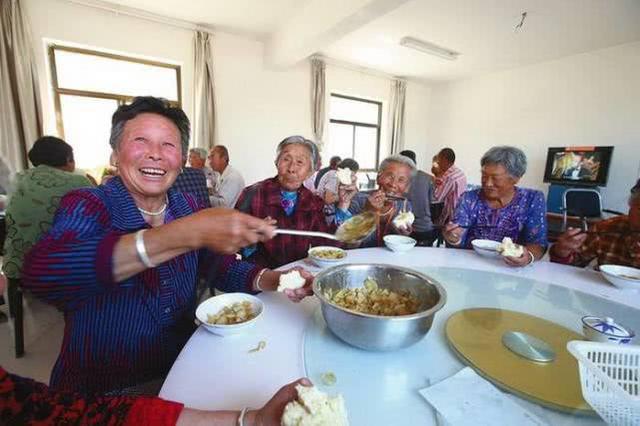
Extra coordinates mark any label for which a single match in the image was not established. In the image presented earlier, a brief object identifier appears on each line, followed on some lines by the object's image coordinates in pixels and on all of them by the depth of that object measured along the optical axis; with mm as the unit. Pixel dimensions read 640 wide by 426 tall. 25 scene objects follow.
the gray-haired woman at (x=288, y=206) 1764
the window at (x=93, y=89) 4246
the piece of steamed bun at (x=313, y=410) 464
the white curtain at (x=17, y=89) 3652
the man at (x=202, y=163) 3954
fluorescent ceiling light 5043
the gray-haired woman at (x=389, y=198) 2053
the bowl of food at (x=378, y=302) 719
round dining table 615
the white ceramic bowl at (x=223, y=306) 806
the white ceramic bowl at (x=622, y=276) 1229
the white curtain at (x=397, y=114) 7375
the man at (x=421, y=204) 3398
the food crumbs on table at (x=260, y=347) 777
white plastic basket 523
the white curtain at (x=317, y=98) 6043
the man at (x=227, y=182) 3727
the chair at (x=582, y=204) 4595
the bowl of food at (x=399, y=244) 1716
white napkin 578
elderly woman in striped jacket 706
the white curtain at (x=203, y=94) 4824
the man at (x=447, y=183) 4129
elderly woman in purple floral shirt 1884
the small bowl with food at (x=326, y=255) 1402
